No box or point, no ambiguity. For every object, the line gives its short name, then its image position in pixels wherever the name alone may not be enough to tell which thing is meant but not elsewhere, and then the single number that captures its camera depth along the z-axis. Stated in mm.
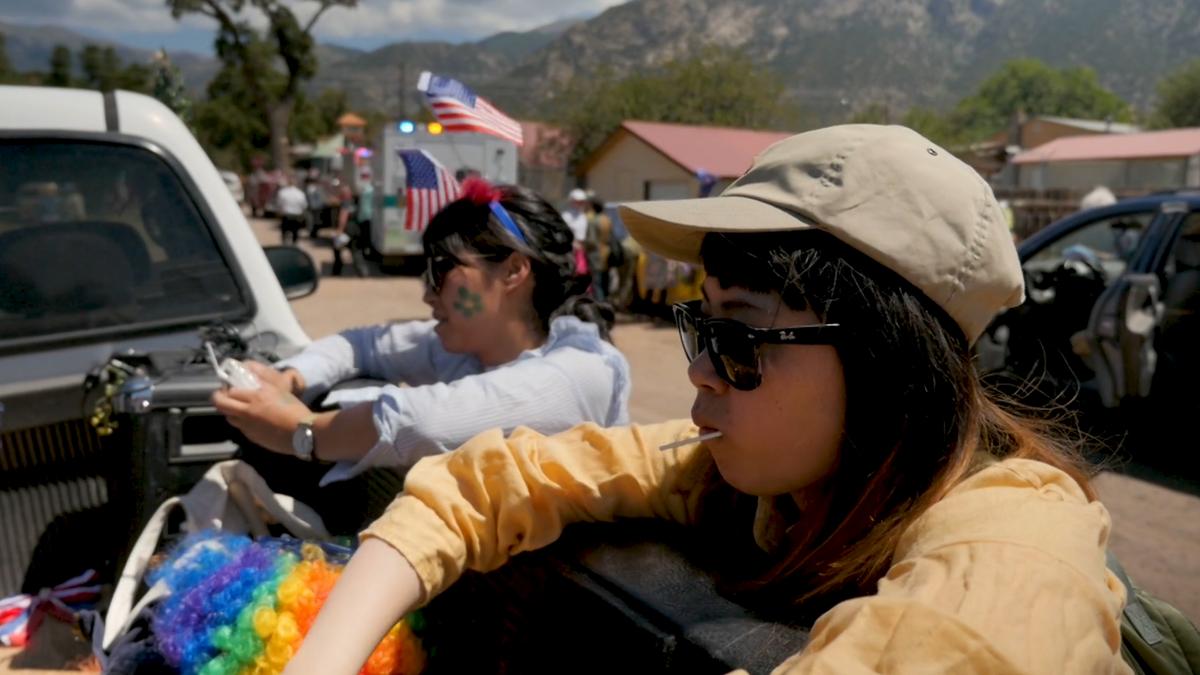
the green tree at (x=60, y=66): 70538
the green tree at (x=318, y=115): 73625
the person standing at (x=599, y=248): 12734
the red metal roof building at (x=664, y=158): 20969
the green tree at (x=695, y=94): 36781
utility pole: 59312
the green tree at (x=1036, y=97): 98250
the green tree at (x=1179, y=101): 66875
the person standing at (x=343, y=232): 18312
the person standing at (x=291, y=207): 21359
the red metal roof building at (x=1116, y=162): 32062
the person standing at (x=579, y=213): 13097
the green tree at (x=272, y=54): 46719
